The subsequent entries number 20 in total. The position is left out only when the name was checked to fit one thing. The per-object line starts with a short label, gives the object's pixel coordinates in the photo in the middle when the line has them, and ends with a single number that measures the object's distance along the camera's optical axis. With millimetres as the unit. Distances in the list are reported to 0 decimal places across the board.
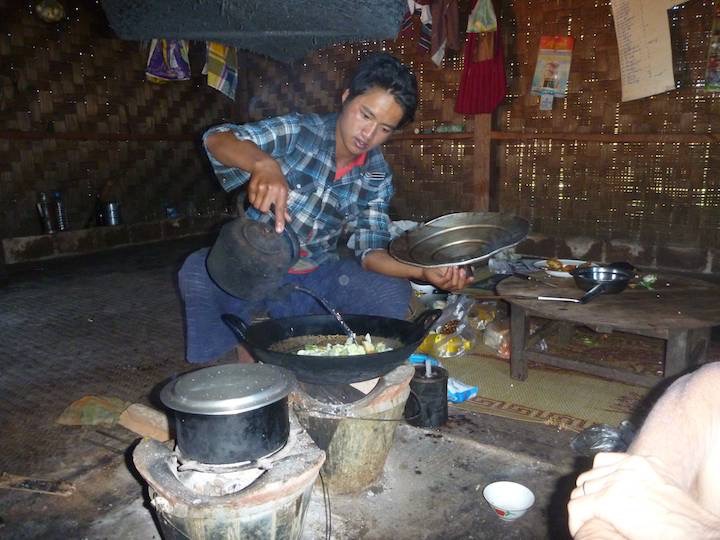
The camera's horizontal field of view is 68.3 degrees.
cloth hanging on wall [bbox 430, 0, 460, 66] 5152
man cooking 2104
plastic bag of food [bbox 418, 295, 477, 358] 3273
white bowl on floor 1729
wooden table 2340
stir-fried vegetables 1906
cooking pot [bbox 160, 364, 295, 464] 1303
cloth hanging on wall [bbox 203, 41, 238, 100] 6426
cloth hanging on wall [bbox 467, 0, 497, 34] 4914
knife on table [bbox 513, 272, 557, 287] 2952
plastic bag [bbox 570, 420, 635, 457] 2123
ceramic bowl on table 3124
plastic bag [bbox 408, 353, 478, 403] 2607
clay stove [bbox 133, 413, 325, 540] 1264
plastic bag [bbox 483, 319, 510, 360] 3271
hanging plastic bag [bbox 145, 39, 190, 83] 6105
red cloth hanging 5145
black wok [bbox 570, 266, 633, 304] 2637
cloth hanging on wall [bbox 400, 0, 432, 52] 5215
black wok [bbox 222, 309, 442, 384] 1659
